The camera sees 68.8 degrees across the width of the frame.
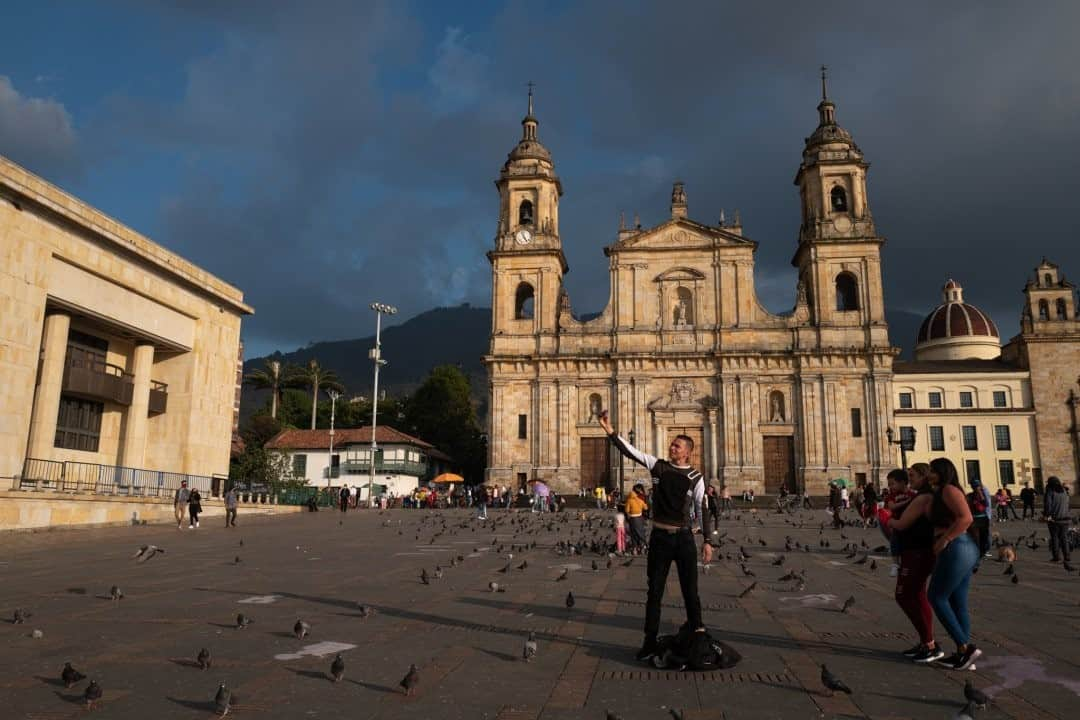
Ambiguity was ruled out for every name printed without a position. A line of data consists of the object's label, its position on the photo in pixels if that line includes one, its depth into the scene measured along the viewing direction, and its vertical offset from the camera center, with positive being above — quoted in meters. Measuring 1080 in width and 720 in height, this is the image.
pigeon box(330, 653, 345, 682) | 5.14 -1.15
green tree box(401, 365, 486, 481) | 67.44 +5.91
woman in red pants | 5.98 -0.53
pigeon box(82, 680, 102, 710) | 4.54 -1.18
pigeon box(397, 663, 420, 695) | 4.89 -1.17
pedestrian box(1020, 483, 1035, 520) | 29.52 +0.01
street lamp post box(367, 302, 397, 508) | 46.58 +8.29
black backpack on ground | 5.65 -1.15
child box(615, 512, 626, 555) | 15.41 -0.80
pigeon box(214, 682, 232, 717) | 4.47 -1.19
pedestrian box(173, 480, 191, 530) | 23.09 -0.42
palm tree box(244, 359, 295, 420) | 69.88 +9.62
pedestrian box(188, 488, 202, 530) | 22.81 -0.55
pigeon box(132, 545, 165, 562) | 12.51 -1.05
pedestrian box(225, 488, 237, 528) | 24.17 -0.64
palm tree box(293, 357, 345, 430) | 71.94 +10.06
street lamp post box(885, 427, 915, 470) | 26.05 +1.68
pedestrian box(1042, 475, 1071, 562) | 13.69 -0.25
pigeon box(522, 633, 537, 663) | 5.93 -1.18
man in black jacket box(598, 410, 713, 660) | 5.93 -0.38
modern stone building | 21.64 +4.57
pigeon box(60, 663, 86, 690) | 4.85 -1.16
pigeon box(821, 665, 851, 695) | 4.82 -1.14
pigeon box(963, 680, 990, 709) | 4.37 -1.09
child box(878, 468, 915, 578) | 6.57 -0.02
